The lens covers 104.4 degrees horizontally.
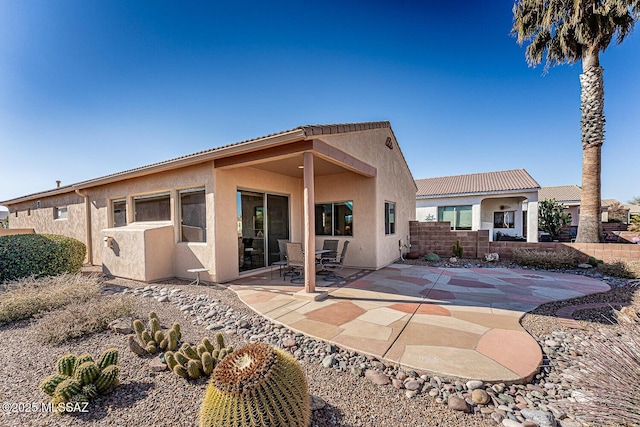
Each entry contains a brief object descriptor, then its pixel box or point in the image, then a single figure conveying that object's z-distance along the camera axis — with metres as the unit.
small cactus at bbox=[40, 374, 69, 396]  2.38
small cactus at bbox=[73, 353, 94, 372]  2.59
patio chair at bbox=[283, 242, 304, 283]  7.02
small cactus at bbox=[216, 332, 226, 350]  3.05
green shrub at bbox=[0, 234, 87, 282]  6.34
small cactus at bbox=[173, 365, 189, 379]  2.69
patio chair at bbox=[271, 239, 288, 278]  8.23
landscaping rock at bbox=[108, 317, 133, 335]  3.93
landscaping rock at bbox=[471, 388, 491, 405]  2.48
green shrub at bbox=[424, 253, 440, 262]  10.73
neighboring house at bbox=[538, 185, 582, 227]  22.20
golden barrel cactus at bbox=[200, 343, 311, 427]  1.64
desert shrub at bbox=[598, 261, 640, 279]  7.55
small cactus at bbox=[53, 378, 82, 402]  2.32
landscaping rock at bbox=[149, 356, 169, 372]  2.97
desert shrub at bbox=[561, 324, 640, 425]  1.81
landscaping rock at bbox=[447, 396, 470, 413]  2.38
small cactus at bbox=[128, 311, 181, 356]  3.27
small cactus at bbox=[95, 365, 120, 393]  2.51
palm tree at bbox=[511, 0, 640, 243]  9.18
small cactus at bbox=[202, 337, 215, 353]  2.95
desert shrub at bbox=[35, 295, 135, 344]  3.70
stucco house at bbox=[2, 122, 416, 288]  6.43
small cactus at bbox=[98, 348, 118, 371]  2.72
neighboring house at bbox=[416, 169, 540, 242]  16.95
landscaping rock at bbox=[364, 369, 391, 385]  2.81
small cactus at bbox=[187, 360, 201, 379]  2.72
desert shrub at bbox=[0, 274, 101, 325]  4.47
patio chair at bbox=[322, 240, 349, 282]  7.56
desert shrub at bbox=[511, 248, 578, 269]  8.96
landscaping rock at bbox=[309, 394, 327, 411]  2.37
